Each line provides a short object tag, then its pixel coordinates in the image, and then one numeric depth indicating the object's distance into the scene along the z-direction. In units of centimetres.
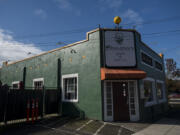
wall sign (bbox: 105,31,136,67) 857
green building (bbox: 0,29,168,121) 814
